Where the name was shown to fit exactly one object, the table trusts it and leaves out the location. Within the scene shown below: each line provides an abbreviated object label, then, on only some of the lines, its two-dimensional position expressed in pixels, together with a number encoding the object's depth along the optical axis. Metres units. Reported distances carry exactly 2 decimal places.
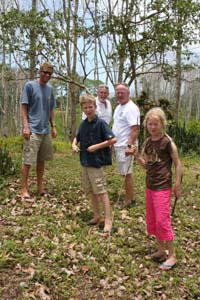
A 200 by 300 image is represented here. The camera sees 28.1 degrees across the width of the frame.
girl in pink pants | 3.67
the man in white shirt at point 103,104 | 6.56
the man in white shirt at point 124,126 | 5.01
